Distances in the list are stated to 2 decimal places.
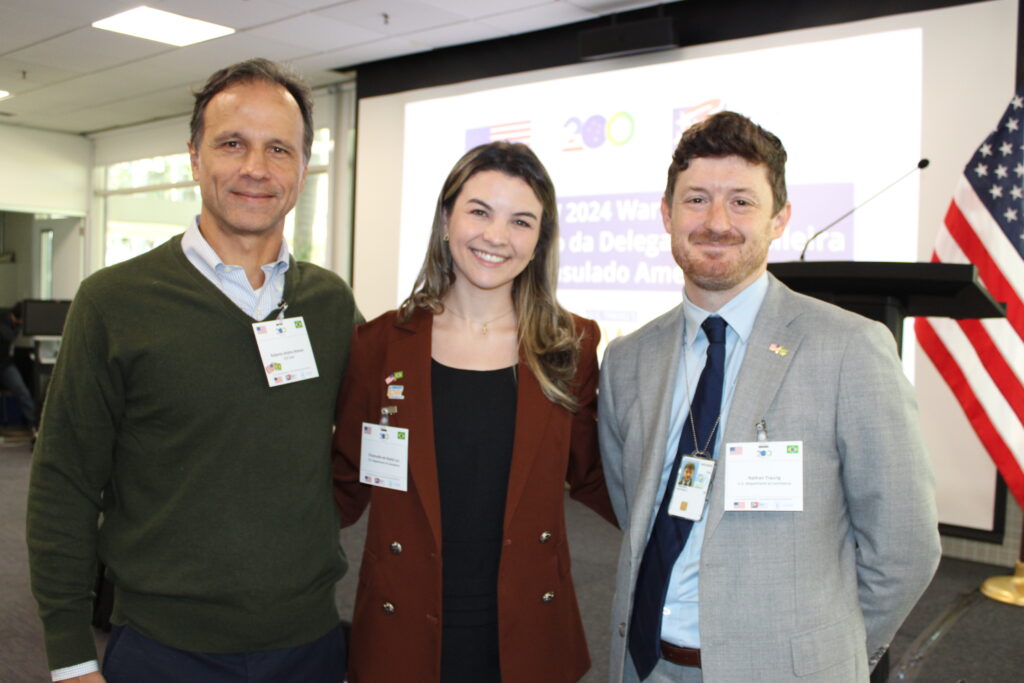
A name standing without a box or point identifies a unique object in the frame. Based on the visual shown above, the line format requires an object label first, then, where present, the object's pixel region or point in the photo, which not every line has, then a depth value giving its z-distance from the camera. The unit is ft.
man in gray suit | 4.71
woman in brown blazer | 5.43
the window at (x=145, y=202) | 39.24
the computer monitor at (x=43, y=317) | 28.60
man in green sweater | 4.95
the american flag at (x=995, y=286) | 13.50
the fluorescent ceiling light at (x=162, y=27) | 22.85
